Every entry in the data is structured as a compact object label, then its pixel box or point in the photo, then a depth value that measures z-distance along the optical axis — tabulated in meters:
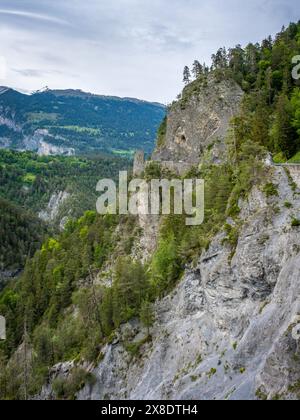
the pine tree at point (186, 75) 97.00
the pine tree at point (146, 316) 52.59
